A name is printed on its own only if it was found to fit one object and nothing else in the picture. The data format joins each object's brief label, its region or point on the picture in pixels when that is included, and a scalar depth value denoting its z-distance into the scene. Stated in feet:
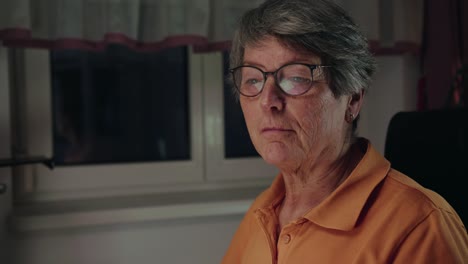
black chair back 3.48
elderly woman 2.81
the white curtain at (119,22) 4.90
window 5.86
